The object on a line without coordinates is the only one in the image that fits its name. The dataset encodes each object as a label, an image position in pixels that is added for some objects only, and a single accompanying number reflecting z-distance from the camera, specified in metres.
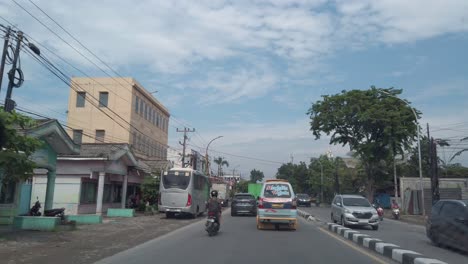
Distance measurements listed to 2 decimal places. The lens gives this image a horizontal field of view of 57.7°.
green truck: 50.72
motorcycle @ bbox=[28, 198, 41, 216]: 19.81
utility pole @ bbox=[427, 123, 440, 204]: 26.87
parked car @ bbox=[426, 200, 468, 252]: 12.69
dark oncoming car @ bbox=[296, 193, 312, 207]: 53.53
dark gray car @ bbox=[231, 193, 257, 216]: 29.75
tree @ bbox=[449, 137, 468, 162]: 31.25
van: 18.56
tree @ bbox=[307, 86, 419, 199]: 36.72
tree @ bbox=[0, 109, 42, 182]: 12.66
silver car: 20.22
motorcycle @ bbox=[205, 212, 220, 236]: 16.05
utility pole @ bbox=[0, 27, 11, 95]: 16.19
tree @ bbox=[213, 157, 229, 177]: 106.12
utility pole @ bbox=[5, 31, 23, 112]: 15.94
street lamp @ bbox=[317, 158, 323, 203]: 72.05
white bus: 26.00
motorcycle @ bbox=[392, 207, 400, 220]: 30.72
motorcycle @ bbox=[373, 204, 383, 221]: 26.98
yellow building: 44.59
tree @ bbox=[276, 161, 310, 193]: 85.88
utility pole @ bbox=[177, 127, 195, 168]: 46.41
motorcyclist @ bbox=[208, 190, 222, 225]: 16.61
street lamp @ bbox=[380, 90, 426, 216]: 29.45
